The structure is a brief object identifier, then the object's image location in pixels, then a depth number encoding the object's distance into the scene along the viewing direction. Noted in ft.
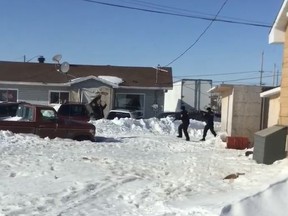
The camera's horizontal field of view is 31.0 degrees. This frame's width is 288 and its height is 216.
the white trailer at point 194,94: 157.58
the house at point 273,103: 61.13
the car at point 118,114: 102.67
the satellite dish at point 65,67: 123.54
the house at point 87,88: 121.49
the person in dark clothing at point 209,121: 78.18
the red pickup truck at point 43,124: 61.00
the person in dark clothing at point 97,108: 109.42
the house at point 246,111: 77.46
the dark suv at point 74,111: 90.22
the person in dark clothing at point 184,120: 77.36
